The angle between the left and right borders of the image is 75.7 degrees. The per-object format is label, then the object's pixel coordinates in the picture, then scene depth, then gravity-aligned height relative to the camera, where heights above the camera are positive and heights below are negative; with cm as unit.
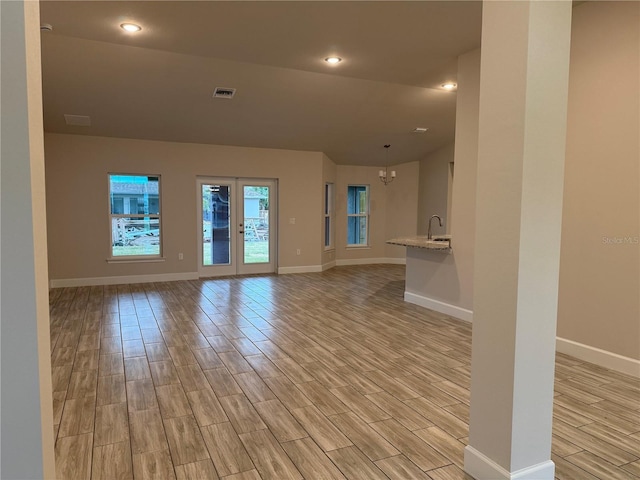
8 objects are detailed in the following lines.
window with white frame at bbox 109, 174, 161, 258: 722 -1
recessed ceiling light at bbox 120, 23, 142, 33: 387 +179
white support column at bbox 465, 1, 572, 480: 177 -3
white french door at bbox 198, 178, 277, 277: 797 -21
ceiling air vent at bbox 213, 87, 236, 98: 565 +172
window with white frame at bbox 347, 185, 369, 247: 1004 +2
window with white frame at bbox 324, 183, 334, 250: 948 +1
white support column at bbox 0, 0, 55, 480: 106 -11
